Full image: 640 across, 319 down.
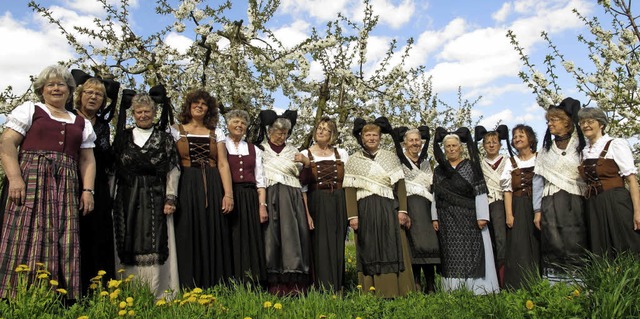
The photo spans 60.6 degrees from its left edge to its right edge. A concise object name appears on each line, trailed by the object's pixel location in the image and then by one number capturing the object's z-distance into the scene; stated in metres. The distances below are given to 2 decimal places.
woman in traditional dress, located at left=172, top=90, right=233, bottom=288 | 4.62
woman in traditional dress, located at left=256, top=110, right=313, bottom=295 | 5.07
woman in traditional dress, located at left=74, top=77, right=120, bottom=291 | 4.10
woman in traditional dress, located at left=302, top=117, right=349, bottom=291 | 5.28
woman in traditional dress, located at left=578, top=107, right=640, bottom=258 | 4.59
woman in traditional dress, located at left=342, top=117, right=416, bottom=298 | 5.00
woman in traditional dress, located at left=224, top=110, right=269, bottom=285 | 4.96
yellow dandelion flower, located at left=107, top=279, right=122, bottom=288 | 3.39
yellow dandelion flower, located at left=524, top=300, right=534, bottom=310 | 3.39
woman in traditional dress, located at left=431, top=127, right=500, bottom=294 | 5.27
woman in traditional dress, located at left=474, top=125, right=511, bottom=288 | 5.62
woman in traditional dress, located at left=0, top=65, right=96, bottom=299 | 3.57
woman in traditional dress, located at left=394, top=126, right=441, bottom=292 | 5.38
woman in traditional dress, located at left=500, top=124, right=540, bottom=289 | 5.30
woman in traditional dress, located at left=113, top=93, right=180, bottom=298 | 4.31
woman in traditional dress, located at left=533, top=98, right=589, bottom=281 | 4.79
